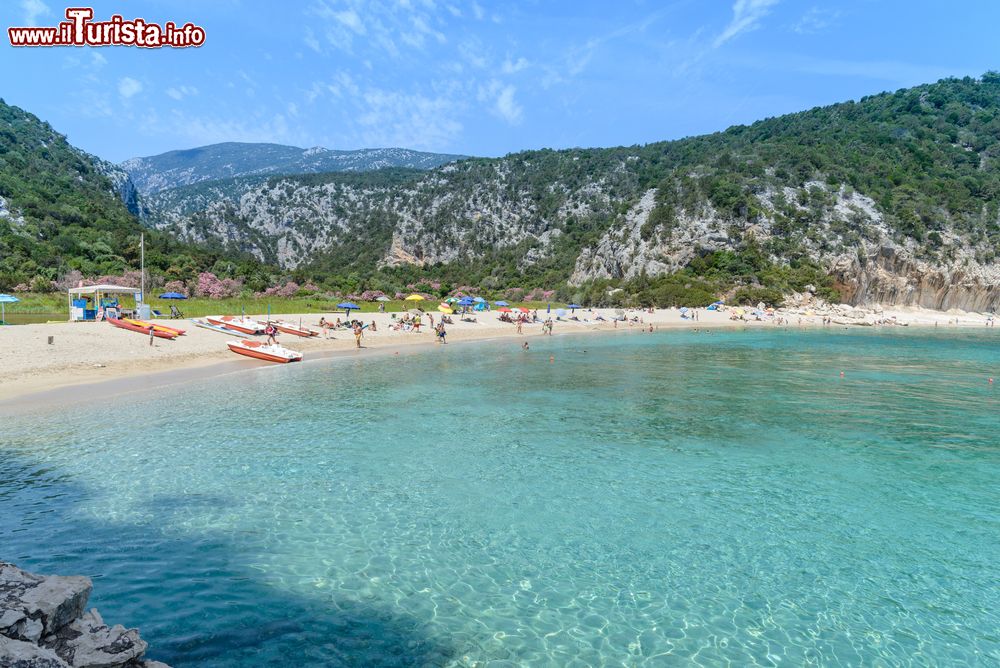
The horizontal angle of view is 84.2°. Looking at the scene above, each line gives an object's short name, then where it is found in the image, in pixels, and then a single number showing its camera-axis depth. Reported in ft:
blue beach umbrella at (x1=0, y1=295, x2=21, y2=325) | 93.91
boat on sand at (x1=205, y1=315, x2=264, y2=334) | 106.63
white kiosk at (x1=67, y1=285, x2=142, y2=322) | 102.30
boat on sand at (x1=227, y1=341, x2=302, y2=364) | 87.20
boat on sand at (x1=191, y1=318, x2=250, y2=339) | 107.45
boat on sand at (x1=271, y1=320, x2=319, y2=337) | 114.11
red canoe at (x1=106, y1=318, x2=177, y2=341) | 93.04
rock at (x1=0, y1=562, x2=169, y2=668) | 10.80
